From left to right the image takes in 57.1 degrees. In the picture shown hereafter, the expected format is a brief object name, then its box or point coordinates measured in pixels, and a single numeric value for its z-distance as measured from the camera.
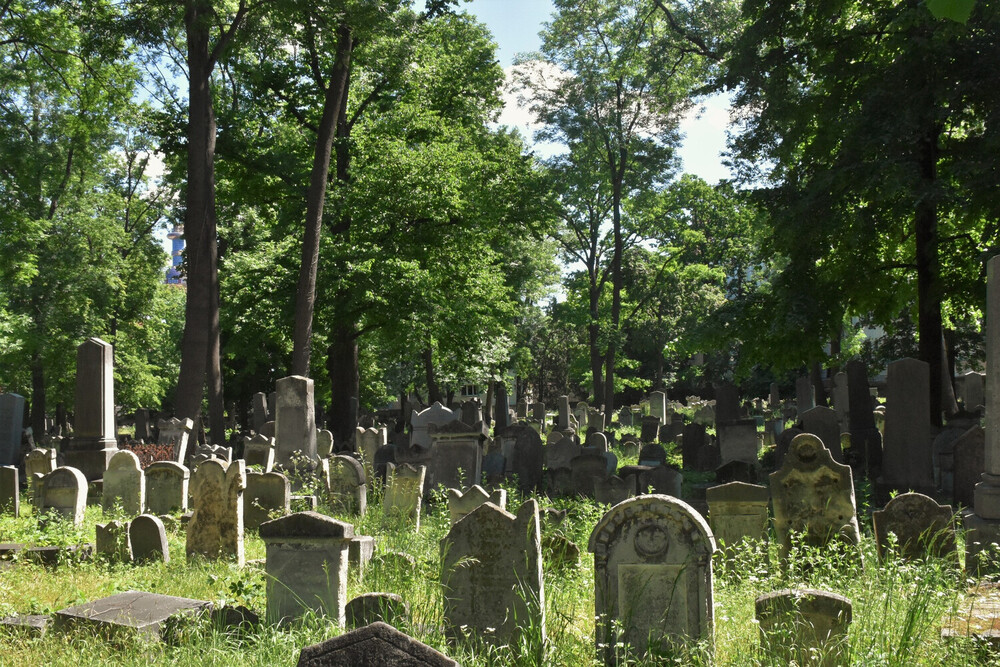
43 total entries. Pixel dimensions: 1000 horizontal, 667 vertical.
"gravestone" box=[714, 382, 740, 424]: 18.28
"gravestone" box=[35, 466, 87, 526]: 10.54
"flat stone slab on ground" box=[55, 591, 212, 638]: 5.90
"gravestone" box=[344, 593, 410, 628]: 5.82
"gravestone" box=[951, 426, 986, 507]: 10.98
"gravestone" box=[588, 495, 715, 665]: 5.52
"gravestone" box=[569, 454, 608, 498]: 13.50
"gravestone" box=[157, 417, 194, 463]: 17.40
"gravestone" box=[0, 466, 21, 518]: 11.68
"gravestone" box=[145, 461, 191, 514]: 11.57
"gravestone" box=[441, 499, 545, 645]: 5.81
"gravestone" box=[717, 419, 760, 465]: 15.60
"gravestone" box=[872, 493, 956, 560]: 7.49
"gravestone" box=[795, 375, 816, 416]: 23.28
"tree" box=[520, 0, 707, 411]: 30.11
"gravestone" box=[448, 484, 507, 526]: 9.02
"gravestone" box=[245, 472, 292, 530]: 10.35
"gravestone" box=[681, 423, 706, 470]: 17.14
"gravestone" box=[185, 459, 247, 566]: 8.59
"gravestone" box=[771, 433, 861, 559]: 7.73
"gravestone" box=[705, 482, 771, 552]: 8.33
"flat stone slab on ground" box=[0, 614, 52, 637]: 6.18
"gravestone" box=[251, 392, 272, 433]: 25.59
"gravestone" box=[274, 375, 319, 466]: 13.91
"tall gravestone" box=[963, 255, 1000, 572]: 7.84
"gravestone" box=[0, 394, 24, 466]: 17.09
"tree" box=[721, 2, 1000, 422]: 13.35
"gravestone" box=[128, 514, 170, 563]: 8.49
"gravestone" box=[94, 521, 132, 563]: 8.53
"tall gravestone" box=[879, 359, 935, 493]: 12.00
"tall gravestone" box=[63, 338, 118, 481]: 14.71
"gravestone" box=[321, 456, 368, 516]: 11.47
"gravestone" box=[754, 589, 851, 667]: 5.03
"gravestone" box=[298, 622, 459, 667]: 3.38
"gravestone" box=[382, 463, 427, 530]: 10.68
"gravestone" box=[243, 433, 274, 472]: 14.26
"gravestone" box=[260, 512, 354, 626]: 6.23
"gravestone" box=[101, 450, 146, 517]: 11.55
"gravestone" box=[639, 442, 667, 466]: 15.27
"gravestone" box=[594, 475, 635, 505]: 11.46
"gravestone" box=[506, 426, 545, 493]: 14.24
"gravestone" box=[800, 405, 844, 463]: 13.15
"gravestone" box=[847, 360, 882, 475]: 14.41
